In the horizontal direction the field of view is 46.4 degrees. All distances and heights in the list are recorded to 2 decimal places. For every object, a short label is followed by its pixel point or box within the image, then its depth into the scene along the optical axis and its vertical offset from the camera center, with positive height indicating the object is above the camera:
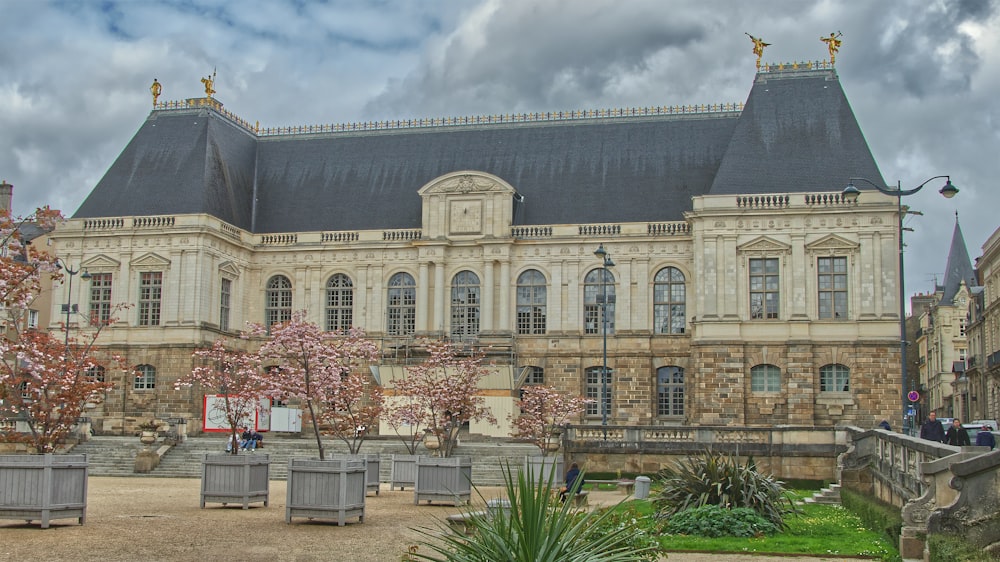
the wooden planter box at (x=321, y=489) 18.59 -1.66
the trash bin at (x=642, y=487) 26.84 -2.26
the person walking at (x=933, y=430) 25.92 -0.79
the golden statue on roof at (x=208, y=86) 55.88 +14.17
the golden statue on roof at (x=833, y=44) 50.19 +14.96
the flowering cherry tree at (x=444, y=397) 34.25 -0.31
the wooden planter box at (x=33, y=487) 17.22 -1.58
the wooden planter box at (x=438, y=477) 23.81 -1.85
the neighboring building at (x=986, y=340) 61.22 +3.16
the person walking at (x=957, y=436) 24.81 -0.87
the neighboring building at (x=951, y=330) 84.00 +4.78
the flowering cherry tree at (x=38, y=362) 18.14 +0.35
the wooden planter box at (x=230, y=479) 21.22 -1.75
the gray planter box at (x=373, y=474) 26.61 -2.03
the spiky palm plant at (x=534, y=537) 10.30 -1.35
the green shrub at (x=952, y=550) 12.66 -1.72
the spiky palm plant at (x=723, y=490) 18.62 -1.59
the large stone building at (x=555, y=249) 45.44 +5.87
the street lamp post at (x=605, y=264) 35.08 +3.88
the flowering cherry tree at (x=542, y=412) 38.06 -0.86
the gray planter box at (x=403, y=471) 28.31 -2.06
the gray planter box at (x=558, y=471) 30.55 -2.25
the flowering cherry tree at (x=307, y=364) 26.91 +0.50
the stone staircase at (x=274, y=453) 36.25 -2.31
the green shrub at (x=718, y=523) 17.69 -2.01
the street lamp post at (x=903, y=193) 27.19 +4.75
